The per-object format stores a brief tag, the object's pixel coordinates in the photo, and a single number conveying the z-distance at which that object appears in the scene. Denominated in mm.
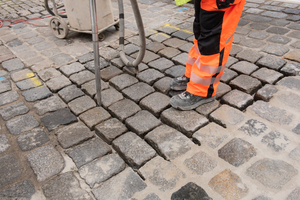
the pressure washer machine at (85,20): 2945
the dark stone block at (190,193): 1613
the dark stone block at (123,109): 2325
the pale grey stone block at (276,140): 1940
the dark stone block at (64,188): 1659
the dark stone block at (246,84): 2545
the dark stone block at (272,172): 1682
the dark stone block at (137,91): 2556
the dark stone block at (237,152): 1852
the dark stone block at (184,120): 2139
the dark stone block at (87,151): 1916
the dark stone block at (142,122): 2154
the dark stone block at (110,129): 2102
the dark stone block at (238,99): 2361
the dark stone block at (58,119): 2256
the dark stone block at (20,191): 1670
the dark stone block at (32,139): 2049
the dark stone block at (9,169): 1778
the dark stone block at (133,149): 1889
